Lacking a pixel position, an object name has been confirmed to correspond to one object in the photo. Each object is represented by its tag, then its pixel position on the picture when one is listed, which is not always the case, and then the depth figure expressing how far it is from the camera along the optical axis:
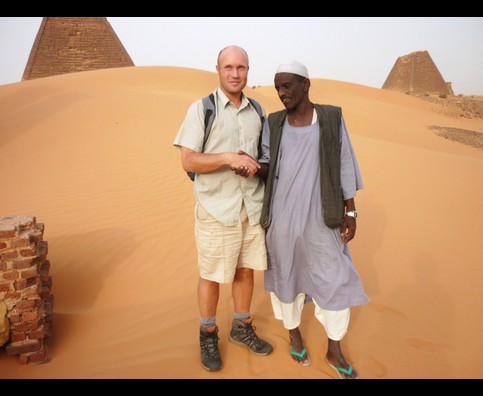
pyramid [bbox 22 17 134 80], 25.67
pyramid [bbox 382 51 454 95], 41.72
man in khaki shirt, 2.29
